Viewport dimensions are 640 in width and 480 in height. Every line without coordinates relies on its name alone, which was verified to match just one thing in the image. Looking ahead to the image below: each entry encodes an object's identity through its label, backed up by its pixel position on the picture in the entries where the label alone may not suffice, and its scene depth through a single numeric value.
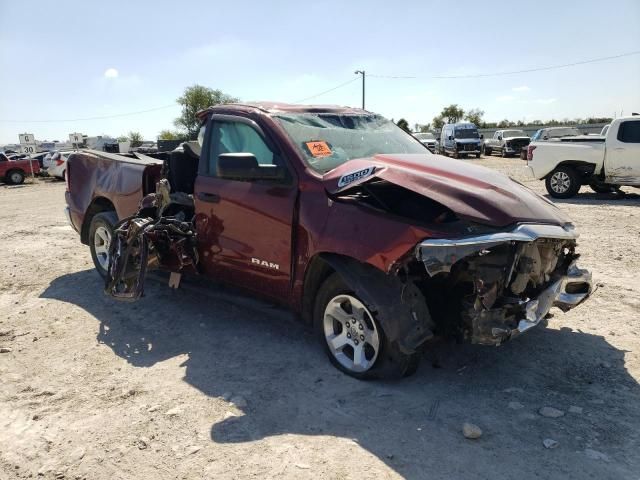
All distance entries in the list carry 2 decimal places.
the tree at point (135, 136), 78.44
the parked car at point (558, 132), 22.47
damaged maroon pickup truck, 3.15
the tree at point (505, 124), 61.41
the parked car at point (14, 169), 23.93
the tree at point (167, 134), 71.93
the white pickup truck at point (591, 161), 11.86
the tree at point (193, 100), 73.50
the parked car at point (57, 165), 24.69
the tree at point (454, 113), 73.69
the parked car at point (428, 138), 33.37
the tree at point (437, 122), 74.83
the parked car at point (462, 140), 32.00
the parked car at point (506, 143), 31.41
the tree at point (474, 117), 72.72
